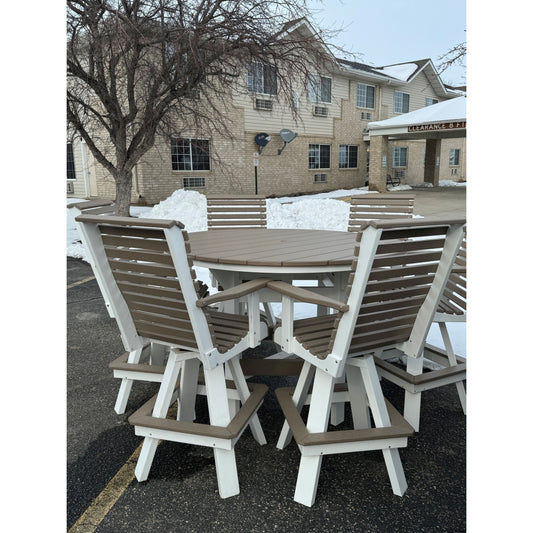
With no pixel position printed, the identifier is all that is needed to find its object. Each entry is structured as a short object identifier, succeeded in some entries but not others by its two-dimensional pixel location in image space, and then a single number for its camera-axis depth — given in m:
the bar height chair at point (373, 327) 1.78
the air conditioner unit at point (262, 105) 17.04
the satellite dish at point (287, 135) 17.47
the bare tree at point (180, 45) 6.35
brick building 15.35
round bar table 2.37
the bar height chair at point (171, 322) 1.85
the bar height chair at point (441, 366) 2.48
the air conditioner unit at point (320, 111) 19.16
